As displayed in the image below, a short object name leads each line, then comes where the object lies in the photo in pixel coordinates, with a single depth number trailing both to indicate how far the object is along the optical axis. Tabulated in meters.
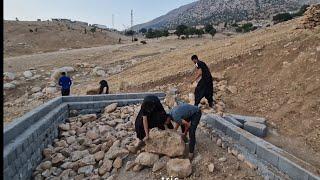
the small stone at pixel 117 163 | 3.79
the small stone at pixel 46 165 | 4.00
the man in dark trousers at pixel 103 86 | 6.33
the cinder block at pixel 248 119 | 4.60
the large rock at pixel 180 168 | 3.38
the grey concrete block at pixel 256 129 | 4.37
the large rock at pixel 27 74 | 10.52
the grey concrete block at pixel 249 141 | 3.45
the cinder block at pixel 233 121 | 4.36
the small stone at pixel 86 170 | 3.94
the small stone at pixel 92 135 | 4.59
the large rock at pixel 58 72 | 9.91
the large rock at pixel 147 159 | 3.60
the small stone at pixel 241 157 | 3.55
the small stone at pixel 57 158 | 4.09
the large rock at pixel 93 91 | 6.47
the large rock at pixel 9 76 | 10.11
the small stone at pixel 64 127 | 4.82
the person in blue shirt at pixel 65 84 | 6.22
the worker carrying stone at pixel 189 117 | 3.51
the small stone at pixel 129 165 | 3.67
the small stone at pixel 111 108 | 5.30
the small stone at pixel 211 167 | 3.41
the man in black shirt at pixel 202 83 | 4.62
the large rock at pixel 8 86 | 9.29
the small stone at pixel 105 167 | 3.84
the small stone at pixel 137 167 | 3.60
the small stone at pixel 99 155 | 4.10
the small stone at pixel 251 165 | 3.40
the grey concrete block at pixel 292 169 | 2.92
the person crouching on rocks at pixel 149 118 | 3.65
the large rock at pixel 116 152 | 3.91
